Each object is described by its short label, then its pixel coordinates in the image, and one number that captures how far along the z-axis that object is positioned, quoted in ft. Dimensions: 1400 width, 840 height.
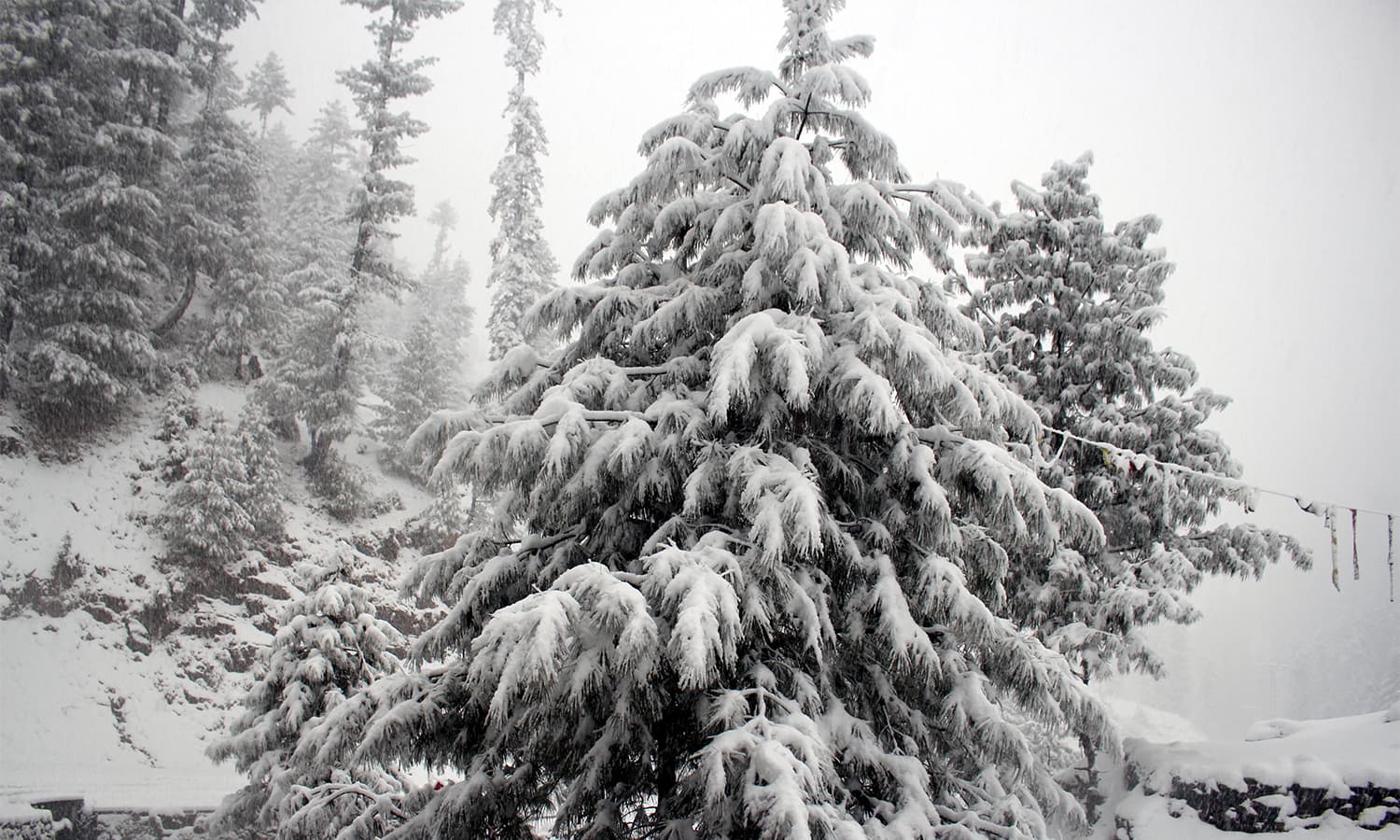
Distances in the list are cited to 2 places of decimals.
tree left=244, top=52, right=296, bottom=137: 139.13
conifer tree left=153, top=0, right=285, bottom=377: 77.46
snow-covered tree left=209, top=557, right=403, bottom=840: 29.35
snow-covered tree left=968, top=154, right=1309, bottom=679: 40.75
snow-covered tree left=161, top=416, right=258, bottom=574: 62.13
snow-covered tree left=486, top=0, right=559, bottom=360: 74.18
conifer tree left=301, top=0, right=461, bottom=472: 76.28
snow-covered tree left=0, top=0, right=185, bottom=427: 62.08
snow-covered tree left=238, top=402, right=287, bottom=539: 65.77
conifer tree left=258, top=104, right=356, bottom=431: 76.59
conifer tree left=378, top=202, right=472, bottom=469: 91.86
